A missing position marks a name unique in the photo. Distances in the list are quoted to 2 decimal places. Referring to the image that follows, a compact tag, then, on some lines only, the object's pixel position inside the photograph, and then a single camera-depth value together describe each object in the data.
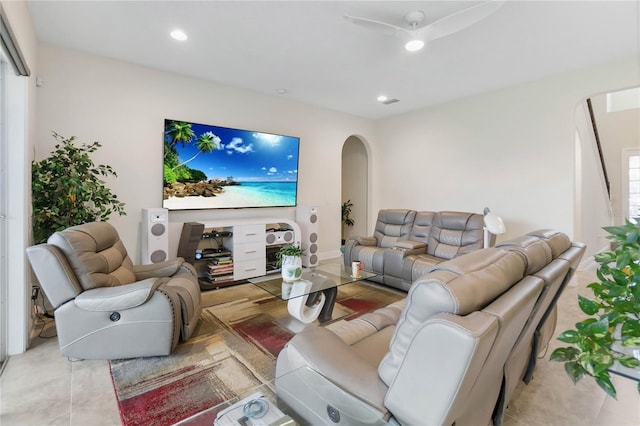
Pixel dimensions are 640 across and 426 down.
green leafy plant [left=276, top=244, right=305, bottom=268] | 2.81
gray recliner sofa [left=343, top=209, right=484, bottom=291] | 3.68
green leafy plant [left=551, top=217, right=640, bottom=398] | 0.80
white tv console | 3.75
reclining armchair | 2.00
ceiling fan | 2.03
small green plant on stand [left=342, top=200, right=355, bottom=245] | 6.70
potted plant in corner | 2.54
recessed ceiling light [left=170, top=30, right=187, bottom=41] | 2.84
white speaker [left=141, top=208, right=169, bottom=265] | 3.35
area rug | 1.71
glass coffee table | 2.62
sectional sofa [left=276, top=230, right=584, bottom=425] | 0.89
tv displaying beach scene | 3.73
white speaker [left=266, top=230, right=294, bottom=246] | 4.29
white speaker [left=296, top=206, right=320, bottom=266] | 4.72
